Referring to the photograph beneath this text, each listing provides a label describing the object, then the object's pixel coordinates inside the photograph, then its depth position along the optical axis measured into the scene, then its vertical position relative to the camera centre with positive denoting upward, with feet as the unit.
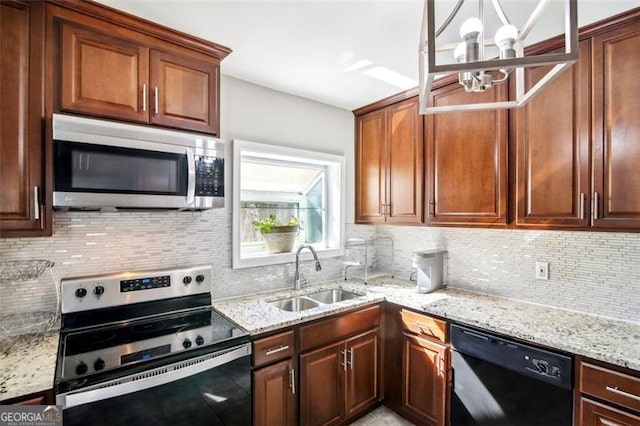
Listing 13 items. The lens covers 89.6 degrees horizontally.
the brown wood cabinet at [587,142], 5.23 +1.27
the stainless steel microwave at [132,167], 4.74 +0.78
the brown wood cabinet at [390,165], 8.29 +1.36
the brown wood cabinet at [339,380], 6.45 -3.60
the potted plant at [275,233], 8.29 -0.52
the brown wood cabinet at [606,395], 4.42 -2.61
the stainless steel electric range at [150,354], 4.14 -2.03
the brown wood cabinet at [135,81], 4.94 +2.27
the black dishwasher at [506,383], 5.05 -2.91
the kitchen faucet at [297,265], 8.29 -1.34
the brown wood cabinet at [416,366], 6.60 -3.35
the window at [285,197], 7.81 +0.47
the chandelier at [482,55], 2.59 +1.47
